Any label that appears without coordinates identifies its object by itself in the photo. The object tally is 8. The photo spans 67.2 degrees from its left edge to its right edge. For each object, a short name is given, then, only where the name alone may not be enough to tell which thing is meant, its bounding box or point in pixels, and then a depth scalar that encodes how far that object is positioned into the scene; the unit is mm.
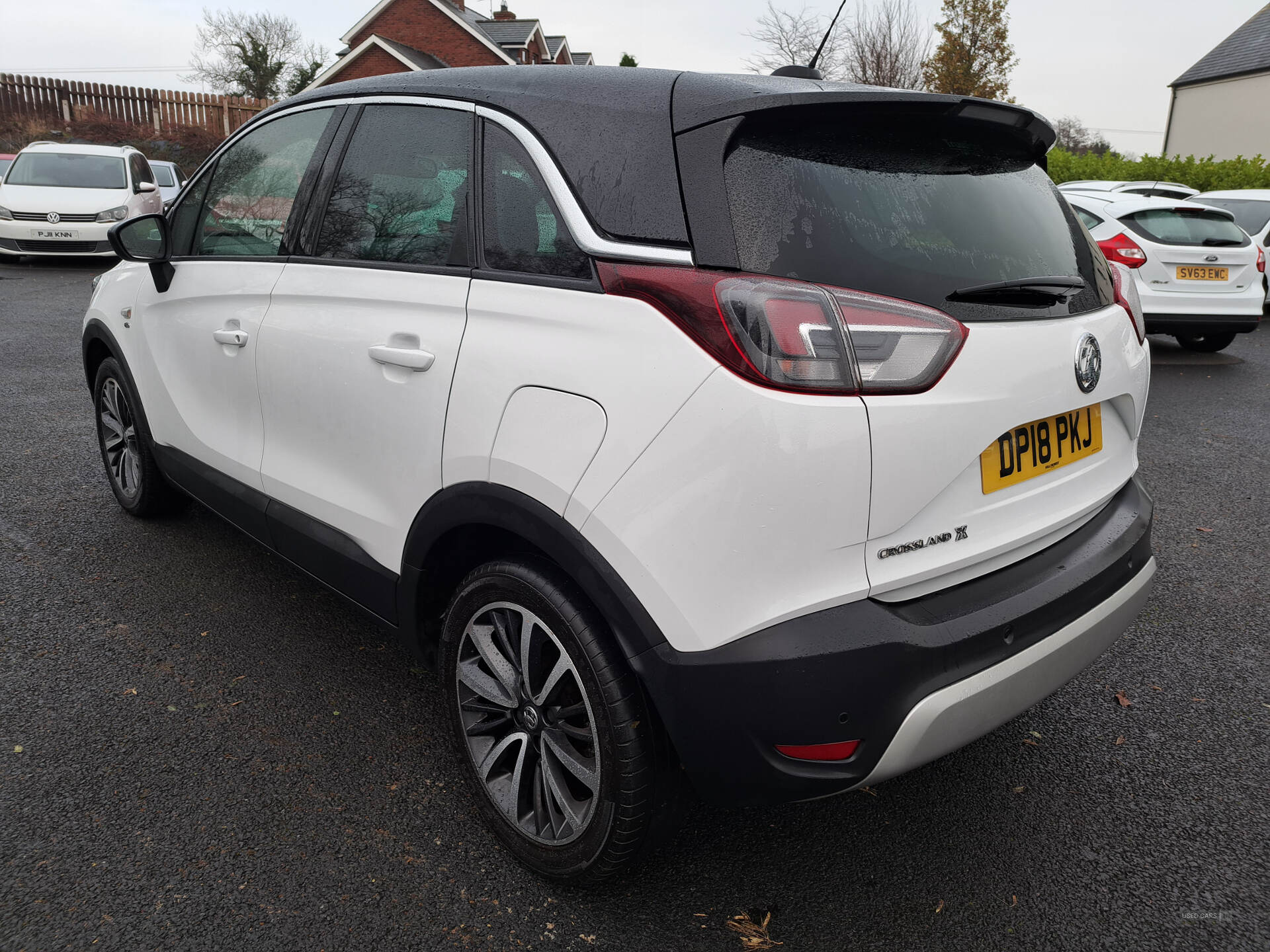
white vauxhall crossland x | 1783
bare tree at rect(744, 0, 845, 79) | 30844
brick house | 35281
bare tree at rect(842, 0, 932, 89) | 32562
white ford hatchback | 9398
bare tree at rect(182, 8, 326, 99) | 43031
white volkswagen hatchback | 14016
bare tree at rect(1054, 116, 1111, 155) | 53281
